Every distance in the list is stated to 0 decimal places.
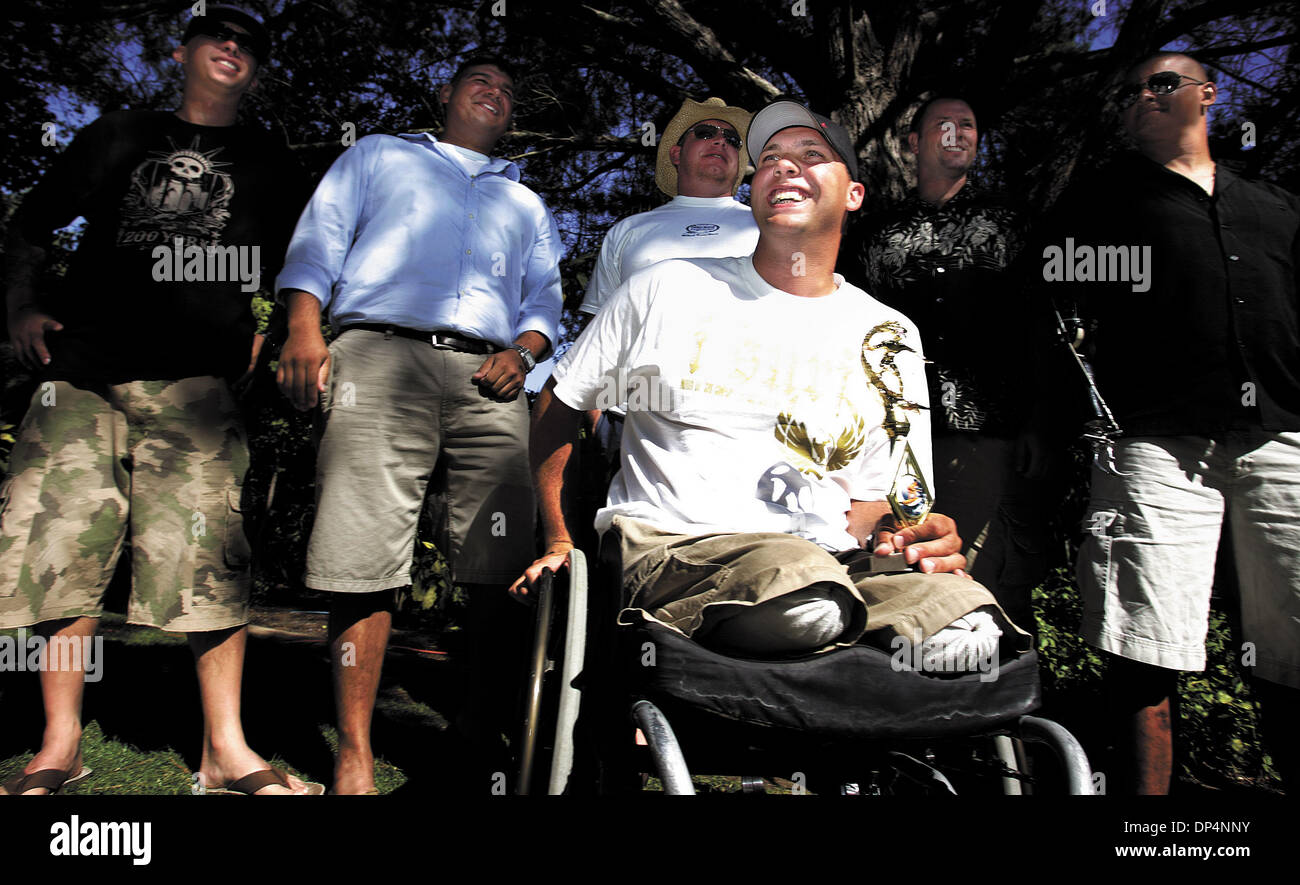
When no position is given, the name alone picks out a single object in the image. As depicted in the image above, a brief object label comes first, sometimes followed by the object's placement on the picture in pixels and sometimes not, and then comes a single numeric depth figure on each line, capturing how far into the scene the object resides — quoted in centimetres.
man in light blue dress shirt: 240
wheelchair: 144
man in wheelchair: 153
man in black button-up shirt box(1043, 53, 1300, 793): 223
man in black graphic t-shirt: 232
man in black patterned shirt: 267
